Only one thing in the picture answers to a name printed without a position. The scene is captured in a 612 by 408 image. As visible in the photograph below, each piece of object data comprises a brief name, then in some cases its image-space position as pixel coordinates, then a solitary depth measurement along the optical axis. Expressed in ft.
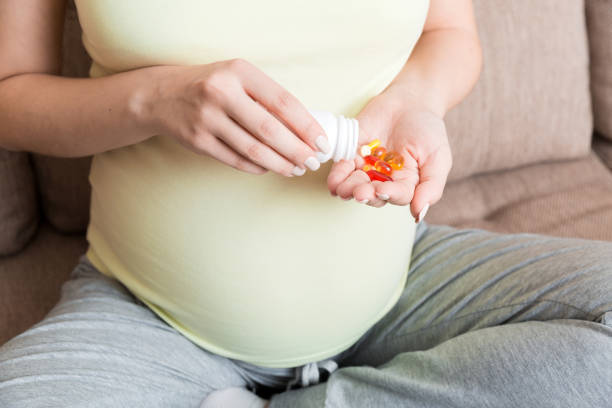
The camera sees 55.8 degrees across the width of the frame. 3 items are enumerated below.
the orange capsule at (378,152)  2.08
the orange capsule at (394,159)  2.04
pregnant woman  1.92
